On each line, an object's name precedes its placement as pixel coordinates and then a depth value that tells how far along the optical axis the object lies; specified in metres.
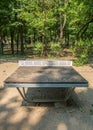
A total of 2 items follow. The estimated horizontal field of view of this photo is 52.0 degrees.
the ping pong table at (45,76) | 2.09
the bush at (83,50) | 5.14
